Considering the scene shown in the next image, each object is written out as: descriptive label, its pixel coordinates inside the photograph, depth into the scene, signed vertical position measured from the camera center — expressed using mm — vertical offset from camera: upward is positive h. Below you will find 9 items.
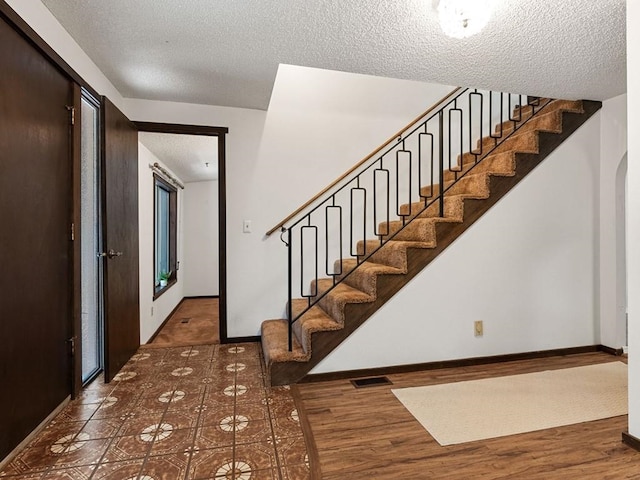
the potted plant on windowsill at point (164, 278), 4455 -543
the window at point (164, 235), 4336 +54
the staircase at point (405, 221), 2496 +124
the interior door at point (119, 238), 2398 +6
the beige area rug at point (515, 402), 1875 -1030
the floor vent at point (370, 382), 2406 -1031
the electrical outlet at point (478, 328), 2793 -740
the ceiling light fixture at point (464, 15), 1625 +1062
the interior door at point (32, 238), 1535 +6
